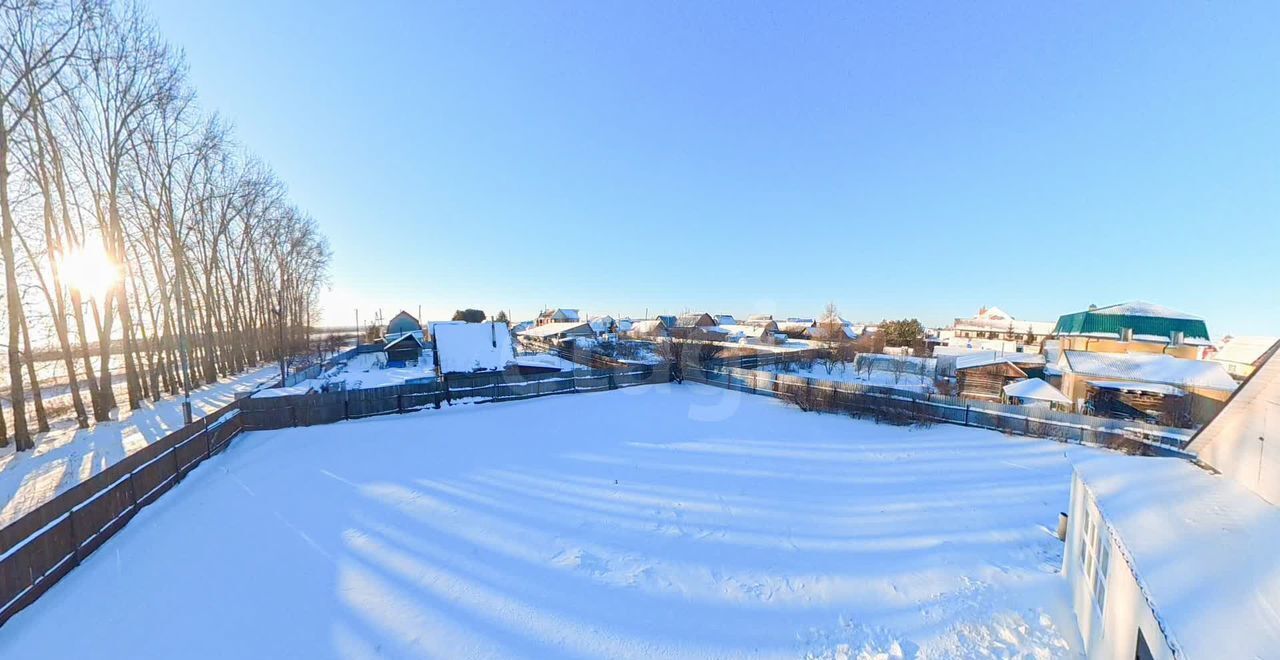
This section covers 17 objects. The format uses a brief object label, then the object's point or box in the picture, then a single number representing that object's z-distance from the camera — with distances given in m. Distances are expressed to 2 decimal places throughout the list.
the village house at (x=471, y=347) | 24.02
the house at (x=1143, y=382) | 14.87
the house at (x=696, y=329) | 27.06
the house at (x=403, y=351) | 34.91
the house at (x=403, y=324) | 48.28
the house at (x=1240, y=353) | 23.26
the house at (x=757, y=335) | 46.44
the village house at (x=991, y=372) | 20.73
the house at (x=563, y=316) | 67.31
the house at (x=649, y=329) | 50.21
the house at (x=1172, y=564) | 2.82
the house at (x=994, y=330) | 47.59
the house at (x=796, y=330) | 55.47
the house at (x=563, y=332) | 46.09
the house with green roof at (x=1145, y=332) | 20.81
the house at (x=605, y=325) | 57.61
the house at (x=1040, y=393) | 15.40
